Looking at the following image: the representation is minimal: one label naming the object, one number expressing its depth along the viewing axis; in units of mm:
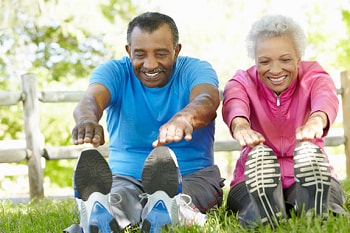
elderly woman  3059
